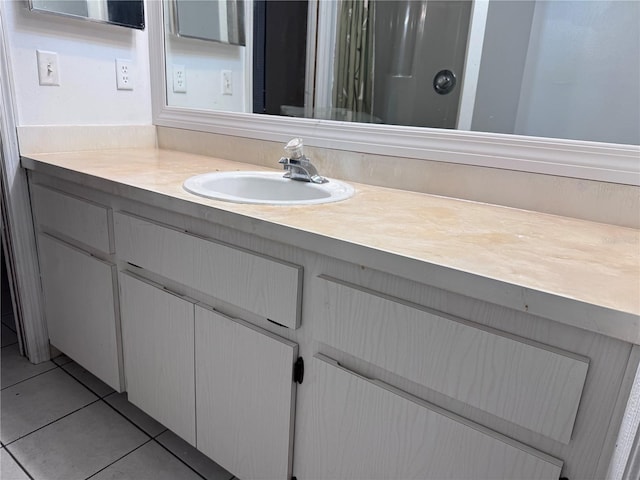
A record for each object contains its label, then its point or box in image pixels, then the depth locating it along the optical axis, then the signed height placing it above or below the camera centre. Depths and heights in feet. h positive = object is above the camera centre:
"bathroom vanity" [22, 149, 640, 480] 1.94 -1.17
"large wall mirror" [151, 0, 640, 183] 5.88 +0.70
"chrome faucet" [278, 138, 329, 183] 4.00 -0.47
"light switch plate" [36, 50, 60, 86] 4.77 +0.29
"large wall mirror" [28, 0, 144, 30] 4.65 +0.96
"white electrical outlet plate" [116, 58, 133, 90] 5.48 +0.31
